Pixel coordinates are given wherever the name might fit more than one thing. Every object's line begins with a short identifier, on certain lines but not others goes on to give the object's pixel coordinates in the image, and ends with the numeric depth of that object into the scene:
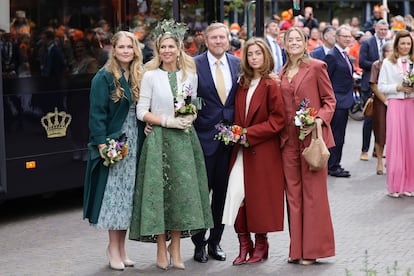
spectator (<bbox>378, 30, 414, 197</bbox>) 11.83
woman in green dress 7.87
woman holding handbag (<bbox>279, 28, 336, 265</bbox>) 8.16
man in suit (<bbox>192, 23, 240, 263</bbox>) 8.15
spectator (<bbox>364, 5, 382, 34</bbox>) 24.89
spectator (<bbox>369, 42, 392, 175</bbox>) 13.40
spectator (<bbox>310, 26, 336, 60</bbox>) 13.95
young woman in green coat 8.00
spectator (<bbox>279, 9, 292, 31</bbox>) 22.47
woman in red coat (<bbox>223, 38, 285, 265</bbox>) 8.07
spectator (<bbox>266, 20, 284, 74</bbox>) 16.48
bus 10.05
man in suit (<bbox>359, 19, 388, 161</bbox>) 14.88
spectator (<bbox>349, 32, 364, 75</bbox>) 21.88
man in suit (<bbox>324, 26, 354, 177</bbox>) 13.27
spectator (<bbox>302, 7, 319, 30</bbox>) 24.38
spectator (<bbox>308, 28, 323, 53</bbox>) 21.89
